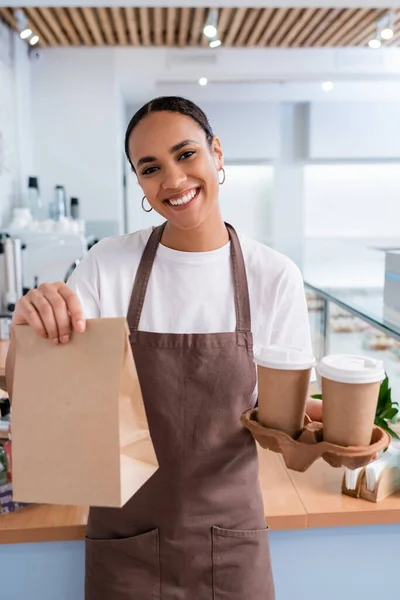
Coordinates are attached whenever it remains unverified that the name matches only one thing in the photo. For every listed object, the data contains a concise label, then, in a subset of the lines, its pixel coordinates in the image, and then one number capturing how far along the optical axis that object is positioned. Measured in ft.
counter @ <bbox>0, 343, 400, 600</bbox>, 4.52
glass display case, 5.65
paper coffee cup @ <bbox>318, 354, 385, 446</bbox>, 2.82
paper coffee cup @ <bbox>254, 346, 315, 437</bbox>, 2.97
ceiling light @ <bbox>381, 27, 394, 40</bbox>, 12.96
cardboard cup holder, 2.83
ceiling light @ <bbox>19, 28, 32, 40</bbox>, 12.51
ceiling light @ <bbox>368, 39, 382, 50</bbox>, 13.12
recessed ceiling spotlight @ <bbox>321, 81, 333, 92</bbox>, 16.41
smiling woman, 3.71
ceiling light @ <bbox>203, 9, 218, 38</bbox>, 12.29
